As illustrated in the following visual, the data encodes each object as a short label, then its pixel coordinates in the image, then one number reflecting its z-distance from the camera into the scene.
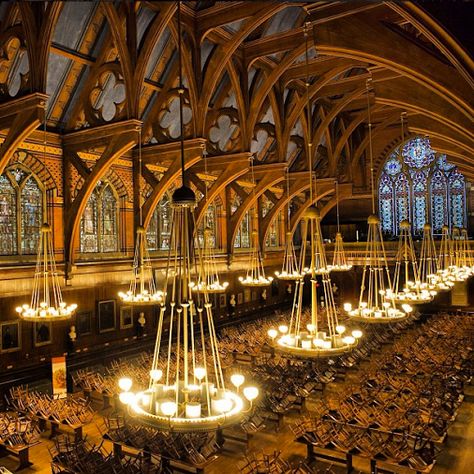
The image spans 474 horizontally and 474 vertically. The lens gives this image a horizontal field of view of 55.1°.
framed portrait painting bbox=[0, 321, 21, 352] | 11.68
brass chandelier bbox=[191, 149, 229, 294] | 11.36
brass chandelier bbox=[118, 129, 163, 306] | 10.16
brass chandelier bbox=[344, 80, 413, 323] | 9.10
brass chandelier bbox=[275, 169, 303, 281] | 14.43
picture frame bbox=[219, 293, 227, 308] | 19.56
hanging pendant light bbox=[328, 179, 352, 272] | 15.71
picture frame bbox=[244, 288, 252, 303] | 21.17
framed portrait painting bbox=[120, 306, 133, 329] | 15.02
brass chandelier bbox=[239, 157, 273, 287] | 14.57
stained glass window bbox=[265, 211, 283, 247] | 23.59
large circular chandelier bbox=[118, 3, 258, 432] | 4.10
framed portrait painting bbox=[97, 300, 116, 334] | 14.30
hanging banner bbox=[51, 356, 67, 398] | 11.30
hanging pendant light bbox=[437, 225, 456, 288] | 14.54
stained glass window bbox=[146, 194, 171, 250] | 16.36
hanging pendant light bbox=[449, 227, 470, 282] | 15.66
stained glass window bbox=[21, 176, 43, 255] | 12.22
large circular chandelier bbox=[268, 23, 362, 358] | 6.46
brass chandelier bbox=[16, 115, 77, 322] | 8.60
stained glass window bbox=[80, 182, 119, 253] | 13.93
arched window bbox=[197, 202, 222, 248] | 18.84
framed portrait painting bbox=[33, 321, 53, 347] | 12.43
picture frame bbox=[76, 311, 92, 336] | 13.66
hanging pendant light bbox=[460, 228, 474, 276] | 18.42
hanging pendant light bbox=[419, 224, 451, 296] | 13.00
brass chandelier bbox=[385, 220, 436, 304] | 11.60
